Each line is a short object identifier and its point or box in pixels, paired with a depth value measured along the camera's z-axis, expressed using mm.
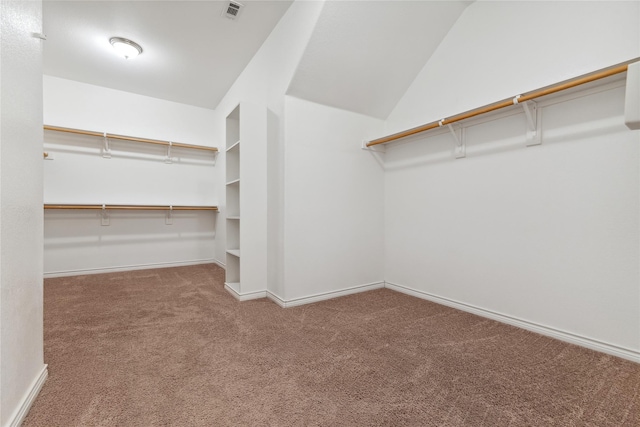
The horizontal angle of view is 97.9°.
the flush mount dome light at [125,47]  2844
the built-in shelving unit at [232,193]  3008
